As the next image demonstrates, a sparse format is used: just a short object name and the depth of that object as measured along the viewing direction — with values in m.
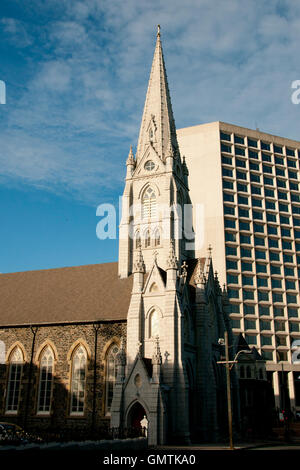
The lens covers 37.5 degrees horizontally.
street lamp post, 24.86
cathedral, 29.47
